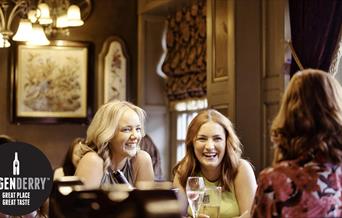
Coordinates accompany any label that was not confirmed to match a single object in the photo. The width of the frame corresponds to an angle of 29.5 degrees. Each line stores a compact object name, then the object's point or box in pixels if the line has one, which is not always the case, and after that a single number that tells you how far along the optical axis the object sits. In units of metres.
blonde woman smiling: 2.82
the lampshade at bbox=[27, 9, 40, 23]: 4.86
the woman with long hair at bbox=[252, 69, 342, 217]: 1.73
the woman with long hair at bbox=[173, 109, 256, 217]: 3.00
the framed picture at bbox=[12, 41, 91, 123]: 6.59
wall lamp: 4.73
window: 6.33
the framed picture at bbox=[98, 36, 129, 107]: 6.80
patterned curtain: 5.85
